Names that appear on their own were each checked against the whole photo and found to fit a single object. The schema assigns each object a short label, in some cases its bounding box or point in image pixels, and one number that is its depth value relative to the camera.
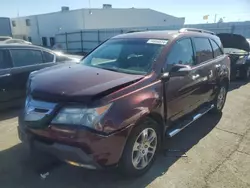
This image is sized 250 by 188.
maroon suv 1.94
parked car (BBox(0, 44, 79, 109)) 3.91
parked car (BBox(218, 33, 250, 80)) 6.63
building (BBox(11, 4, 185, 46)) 23.54
